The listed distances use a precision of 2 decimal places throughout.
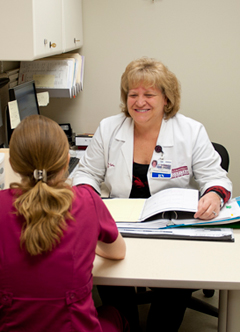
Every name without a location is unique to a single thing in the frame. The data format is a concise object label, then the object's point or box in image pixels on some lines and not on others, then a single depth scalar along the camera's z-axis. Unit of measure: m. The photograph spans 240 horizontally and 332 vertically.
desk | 1.15
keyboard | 2.15
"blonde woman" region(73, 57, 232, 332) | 1.75
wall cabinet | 1.49
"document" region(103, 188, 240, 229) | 1.41
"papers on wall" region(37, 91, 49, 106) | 2.33
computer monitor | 1.90
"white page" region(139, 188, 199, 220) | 1.42
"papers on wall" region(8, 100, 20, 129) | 1.86
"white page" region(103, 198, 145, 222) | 1.48
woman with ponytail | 0.95
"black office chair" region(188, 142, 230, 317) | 2.04
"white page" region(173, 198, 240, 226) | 1.41
